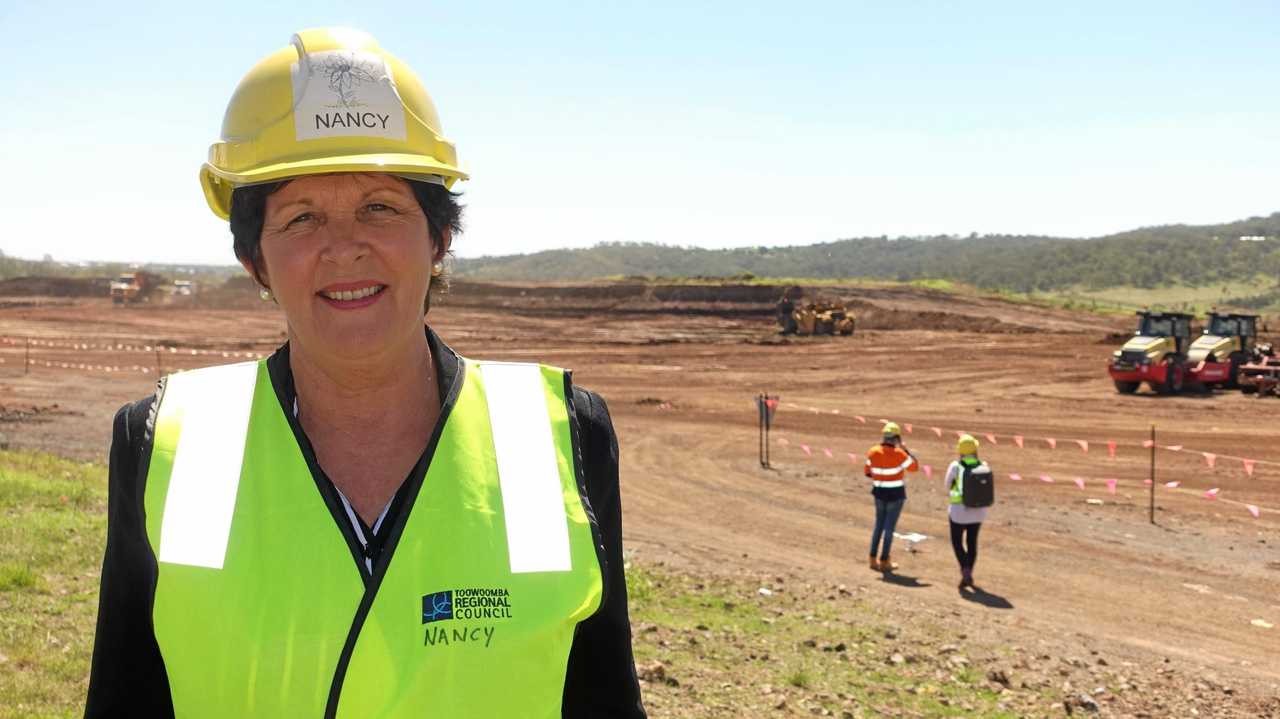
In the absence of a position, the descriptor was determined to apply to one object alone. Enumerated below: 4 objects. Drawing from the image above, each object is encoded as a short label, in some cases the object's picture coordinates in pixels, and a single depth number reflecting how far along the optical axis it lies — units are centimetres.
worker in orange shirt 1238
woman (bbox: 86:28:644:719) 165
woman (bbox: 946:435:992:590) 1175
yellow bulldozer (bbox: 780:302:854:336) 4288
